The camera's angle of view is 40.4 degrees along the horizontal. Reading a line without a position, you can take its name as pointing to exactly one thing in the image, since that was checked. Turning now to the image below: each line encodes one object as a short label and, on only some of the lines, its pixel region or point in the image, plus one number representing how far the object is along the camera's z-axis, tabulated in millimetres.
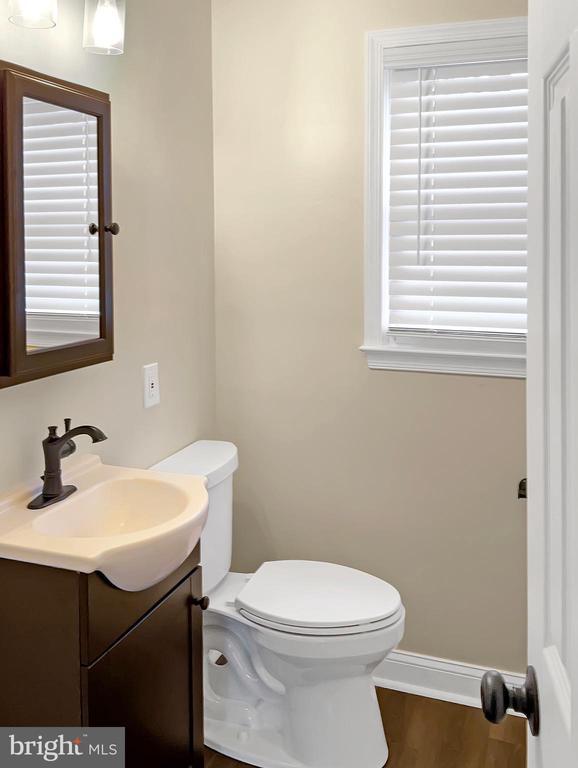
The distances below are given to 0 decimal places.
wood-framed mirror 1598
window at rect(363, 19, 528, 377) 2357
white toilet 2080
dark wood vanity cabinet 1486
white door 678
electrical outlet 2316
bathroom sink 1479
